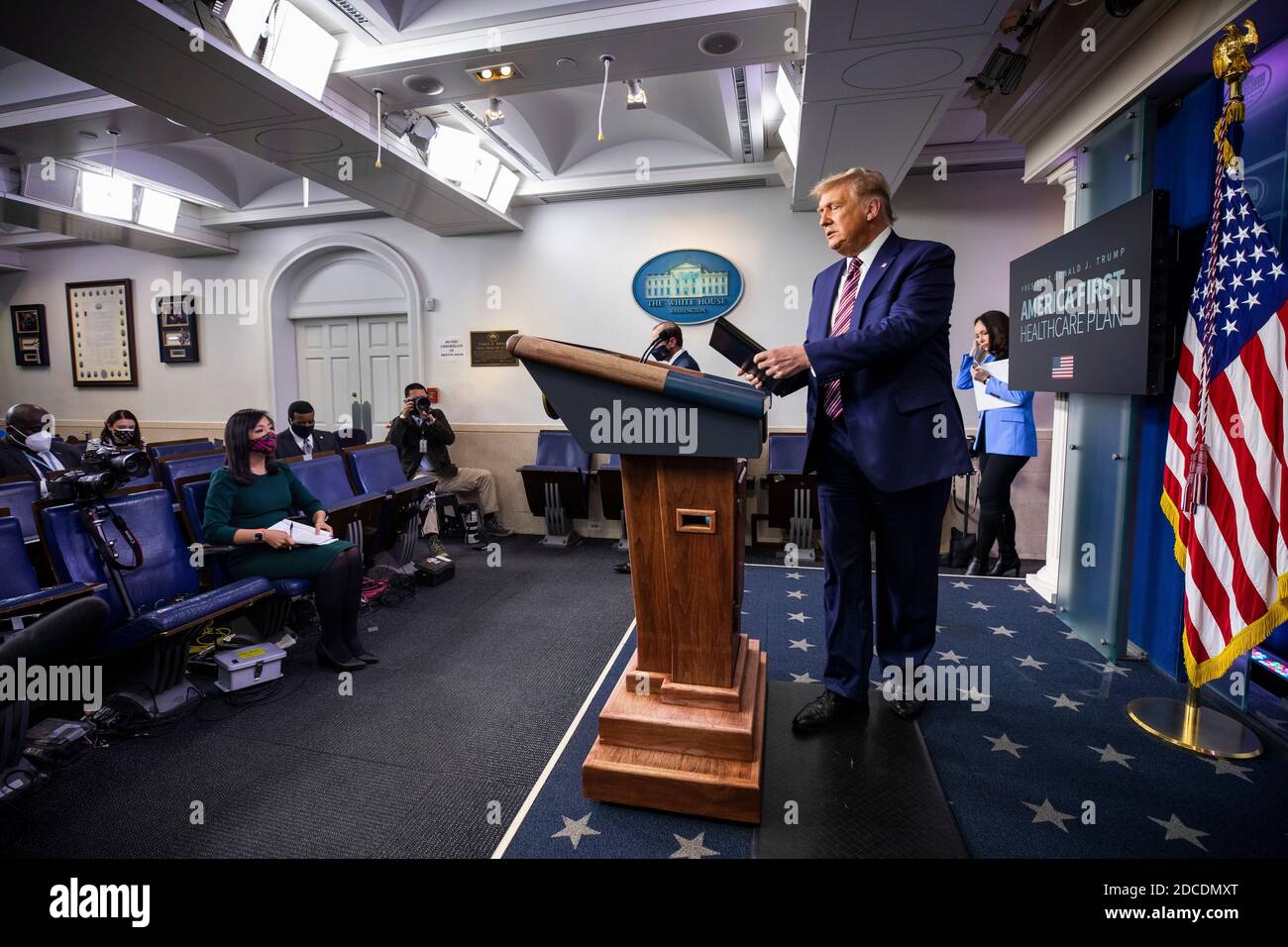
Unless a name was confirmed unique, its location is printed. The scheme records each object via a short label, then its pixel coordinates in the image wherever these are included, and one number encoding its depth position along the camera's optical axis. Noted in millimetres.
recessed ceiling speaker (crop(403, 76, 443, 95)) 3547
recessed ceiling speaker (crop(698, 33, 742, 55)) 3064
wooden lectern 1485
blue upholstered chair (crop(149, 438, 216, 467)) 4910
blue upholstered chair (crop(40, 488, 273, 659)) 2287
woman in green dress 2879
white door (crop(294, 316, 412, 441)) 6836
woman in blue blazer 3781
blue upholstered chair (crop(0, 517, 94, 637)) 2031
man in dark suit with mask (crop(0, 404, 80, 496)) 3961
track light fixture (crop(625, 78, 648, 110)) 3977
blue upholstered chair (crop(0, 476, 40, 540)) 3152
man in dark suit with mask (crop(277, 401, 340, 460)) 4691
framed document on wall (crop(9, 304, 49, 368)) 7848
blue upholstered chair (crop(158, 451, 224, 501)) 3583
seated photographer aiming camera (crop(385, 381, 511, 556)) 5598
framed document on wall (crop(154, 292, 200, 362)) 7133
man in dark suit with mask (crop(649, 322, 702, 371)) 3771
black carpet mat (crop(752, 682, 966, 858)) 1550
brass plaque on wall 6137
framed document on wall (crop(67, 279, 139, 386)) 7430
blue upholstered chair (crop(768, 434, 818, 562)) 5004
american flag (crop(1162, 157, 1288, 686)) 1933
